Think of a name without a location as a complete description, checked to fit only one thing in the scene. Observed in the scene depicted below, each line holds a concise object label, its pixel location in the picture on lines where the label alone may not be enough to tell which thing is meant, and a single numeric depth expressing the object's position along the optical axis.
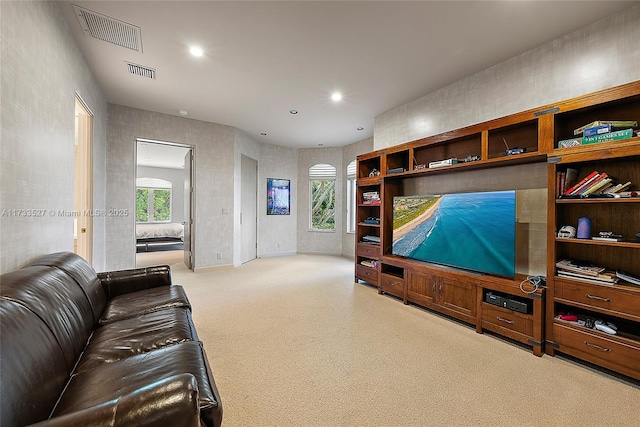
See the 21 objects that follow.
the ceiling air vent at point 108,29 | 2.32
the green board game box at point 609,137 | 1.98
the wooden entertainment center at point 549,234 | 2.03
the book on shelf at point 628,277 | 1.97
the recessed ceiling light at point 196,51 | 2.75
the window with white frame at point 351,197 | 6.73
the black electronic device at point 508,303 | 2.41
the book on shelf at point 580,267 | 2.12
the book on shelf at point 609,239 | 2.05
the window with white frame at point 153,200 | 9.55
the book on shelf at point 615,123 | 2.05
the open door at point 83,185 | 3.43
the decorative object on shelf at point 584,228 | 2.18
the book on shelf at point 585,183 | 2.15
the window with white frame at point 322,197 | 7.11
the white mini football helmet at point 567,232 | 2.25
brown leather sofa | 0.82
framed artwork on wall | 6.86
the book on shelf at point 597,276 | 2.04
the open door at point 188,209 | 5.22
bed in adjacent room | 7.29
